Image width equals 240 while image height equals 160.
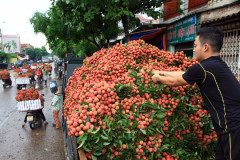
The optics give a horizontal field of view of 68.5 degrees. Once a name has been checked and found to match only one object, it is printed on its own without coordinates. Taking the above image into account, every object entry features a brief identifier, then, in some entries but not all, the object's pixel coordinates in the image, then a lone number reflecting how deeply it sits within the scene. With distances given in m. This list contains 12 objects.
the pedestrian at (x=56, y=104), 6.27
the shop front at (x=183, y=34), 7.54
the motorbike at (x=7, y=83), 14.80
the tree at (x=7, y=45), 67.28
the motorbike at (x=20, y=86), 13.37
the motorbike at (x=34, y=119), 6.12
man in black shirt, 1.78
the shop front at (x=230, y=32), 5.47
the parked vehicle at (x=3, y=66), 36.88
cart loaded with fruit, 1.83
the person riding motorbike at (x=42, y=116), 6.54
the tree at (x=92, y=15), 6.98
